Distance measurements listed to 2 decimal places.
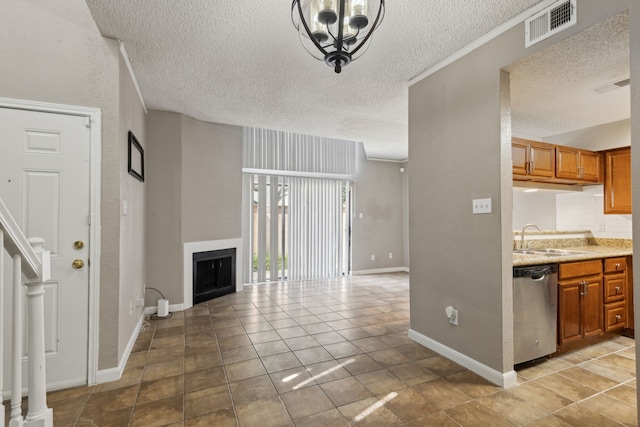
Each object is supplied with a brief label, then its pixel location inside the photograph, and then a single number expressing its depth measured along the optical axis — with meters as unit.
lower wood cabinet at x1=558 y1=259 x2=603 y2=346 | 2.81
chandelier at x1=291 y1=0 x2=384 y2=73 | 1.49
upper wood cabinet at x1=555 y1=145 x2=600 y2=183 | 3.65
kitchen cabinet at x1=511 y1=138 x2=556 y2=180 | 3.24
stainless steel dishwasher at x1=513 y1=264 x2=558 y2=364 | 2.55
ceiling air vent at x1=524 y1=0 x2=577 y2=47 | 1.94
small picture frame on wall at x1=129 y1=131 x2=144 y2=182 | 2.86
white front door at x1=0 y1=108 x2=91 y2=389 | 2.21
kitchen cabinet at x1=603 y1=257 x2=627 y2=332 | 3.12
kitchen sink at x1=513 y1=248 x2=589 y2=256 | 3.34
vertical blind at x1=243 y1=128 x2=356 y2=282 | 5.82
